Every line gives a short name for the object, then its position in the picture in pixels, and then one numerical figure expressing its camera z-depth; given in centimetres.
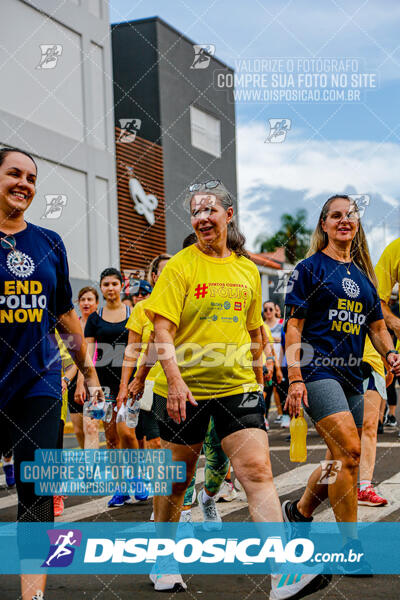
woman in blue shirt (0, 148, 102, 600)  350
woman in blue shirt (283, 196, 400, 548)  414
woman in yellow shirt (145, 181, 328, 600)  377
